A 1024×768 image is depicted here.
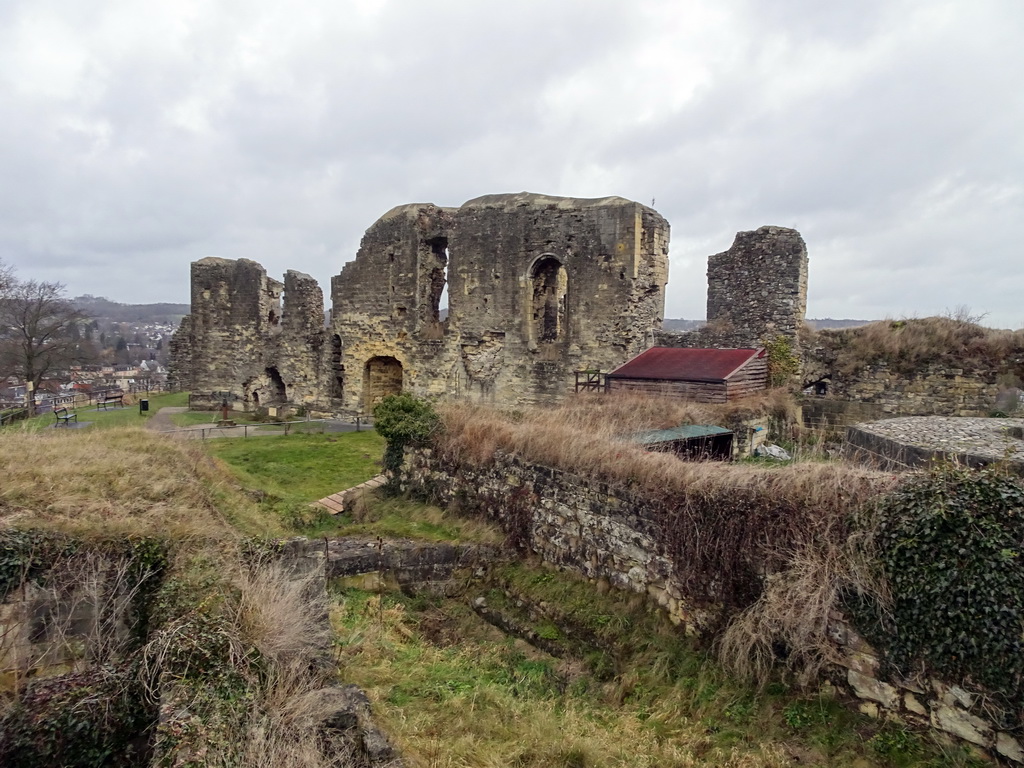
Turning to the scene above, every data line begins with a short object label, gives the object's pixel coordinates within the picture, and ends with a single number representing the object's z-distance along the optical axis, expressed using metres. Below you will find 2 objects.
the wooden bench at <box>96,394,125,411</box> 25.86
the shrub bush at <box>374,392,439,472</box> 11.05
